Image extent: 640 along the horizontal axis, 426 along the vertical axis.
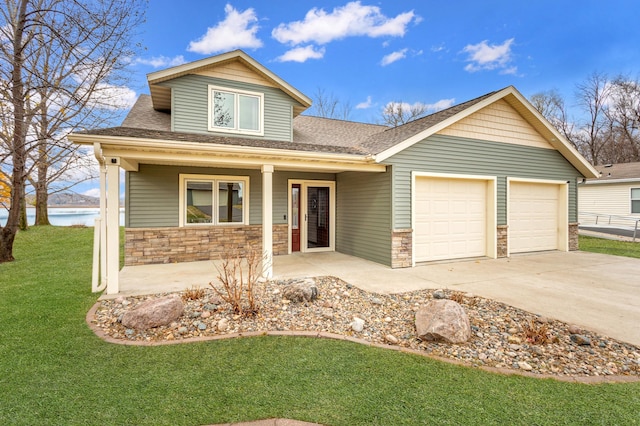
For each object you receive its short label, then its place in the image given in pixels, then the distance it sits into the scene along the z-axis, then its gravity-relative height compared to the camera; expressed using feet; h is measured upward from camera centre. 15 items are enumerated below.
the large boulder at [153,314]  12.91 -4.39
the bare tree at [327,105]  76.54 +26.66
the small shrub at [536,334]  11.76 -4.78
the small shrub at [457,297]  16.10 -4.57
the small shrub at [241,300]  14.21 -4.18
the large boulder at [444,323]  11.75 -4.40
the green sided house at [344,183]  25.61 +2.76
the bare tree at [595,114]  84.84 +27.70
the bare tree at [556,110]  91.25 +30.26
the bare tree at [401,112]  82.79 +26.99
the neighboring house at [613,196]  55.83 +3.04
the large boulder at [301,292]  16.12 -4.25
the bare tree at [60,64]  23.89 +13.51
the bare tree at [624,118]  79.87 +25.34
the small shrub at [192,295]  16.29 -4.42
